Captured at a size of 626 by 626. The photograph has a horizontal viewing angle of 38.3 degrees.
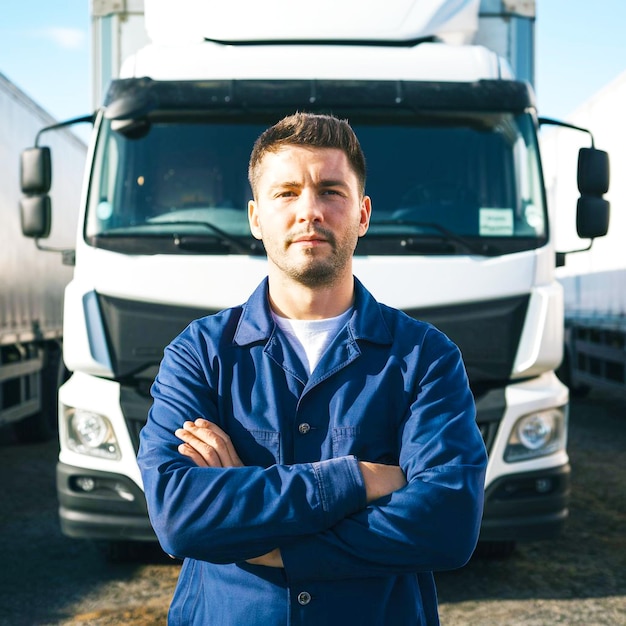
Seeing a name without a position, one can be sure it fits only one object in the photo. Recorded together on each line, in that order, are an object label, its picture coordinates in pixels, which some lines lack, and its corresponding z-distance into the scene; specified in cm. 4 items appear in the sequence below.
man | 194
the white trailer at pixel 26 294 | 825
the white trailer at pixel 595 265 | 982
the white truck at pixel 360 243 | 421
